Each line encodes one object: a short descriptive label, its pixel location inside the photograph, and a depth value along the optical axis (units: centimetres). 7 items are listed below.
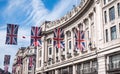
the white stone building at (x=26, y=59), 5707
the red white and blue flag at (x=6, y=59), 4365
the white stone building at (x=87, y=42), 2094
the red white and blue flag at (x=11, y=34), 2432
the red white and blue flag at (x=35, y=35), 2674
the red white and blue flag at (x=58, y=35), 2618
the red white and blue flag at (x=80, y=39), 2466
